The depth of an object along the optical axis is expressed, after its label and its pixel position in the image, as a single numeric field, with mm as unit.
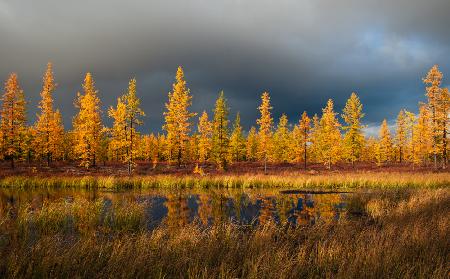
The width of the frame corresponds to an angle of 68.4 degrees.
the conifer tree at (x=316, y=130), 74244
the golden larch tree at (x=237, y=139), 75750
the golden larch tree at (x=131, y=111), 41681
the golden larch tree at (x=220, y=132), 52312
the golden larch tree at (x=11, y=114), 46938
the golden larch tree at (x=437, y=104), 48906
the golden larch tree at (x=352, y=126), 59281
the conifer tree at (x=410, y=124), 68275
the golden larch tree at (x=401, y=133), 76188
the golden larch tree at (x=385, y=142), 79812
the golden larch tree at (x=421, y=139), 58481
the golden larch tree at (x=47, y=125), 52531
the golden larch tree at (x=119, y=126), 41562
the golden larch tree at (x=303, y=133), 61844
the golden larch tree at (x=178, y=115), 46219
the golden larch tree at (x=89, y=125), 47375
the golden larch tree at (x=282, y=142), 76344
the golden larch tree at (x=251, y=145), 87388
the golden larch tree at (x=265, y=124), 54344
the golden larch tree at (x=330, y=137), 56031
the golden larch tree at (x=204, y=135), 61434
